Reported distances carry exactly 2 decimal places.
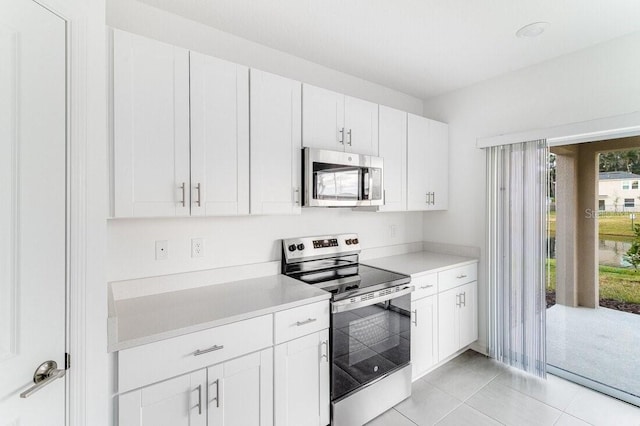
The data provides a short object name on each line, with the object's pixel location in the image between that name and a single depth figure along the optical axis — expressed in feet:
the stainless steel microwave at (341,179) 6.88
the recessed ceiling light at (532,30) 6.40
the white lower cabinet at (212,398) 4.23
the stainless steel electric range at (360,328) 6.23
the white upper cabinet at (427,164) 9.28
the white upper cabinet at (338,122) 7.02
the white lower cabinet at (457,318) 8.61
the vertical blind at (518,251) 8.30
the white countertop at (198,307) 4.30
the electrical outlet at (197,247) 6.45
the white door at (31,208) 3.12
